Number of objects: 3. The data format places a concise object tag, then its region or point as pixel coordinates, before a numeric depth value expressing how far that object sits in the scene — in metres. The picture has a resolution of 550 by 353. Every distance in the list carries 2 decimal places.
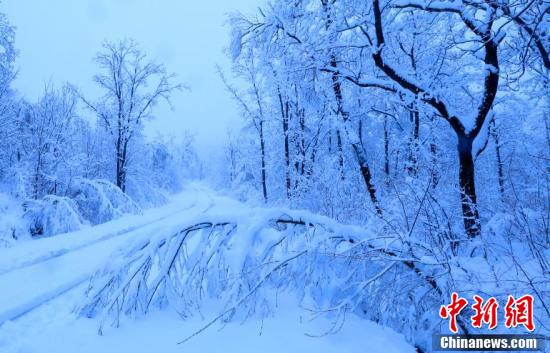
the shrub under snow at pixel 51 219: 13.44
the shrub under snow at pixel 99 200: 17.33
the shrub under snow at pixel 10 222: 11.95
